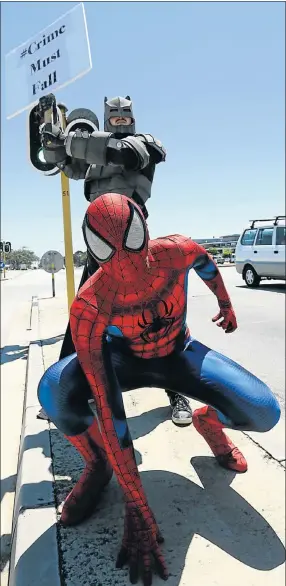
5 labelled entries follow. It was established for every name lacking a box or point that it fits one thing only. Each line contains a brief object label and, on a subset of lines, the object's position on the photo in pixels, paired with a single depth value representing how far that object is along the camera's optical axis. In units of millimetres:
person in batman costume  1671
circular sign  8859
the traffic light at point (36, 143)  2301
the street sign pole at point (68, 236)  3662
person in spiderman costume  1329
